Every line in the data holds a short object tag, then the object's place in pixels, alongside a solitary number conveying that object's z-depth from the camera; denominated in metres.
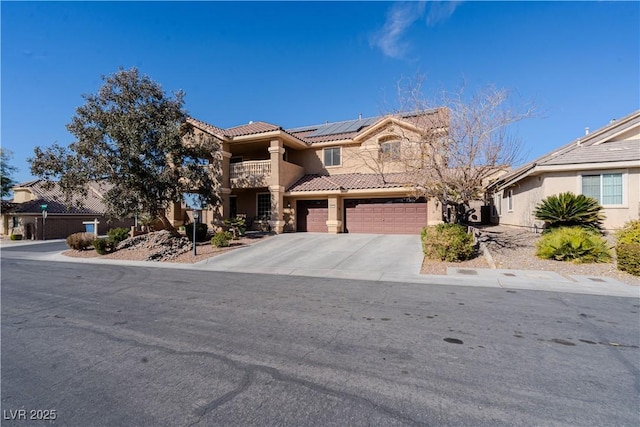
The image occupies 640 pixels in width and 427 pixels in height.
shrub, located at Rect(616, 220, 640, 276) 9.78
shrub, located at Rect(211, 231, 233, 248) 17.33
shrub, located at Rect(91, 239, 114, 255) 18.27
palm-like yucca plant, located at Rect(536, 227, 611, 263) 11.37
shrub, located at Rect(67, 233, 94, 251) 19.92
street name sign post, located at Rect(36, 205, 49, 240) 28.51
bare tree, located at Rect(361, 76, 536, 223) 12.78
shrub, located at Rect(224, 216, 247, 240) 20.72
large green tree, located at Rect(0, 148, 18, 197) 34.72
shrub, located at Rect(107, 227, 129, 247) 19.43
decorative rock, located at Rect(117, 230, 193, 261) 16.53
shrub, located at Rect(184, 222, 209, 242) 19.43
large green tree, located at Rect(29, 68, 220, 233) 16.86
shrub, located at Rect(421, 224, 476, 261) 12.51
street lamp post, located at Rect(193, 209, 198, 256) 16.01
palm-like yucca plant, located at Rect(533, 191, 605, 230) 13.71
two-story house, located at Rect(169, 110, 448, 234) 20.86
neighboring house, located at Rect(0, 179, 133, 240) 31.55
